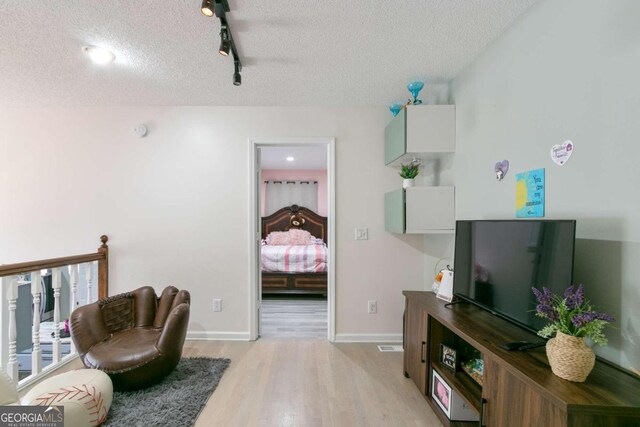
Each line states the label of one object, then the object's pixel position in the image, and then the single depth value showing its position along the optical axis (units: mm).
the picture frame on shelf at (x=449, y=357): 1801
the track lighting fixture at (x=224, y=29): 1434
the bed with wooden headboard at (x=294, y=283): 4633
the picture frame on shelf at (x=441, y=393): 1709
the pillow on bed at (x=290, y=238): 6023
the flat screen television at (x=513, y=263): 1219
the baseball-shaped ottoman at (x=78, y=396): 1519
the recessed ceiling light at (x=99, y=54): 2004
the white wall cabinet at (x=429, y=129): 2363
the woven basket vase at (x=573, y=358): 1008
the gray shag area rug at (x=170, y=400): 1784
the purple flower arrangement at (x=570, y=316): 997
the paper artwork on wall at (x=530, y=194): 1520
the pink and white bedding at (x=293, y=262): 4652
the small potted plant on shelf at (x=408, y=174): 2541
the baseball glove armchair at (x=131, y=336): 1989
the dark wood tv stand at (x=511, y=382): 905
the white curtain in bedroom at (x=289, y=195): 6680
